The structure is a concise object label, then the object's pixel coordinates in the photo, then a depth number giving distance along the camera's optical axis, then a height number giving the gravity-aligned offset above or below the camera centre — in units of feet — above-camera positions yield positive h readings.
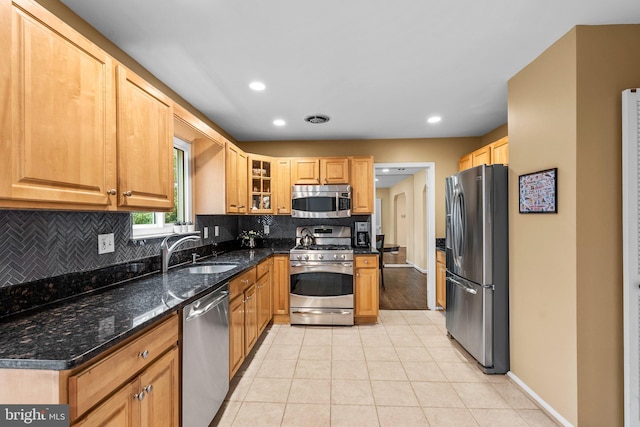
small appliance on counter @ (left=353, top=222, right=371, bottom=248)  13.60 -0.94
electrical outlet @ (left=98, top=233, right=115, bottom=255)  5.85 -0.56
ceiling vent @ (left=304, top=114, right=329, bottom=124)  10.93 +3.71
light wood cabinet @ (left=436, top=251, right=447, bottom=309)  12.91 -2.86
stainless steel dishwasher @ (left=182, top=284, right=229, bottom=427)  5.17 -2.81
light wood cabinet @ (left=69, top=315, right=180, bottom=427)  3.10 -2.12
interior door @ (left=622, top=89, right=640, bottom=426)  5.46 -0.54
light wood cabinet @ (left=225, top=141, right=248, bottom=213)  10.34 +1.40
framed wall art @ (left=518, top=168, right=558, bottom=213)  6.33 +0.53
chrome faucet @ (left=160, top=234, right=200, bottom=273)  7.55 -0.92
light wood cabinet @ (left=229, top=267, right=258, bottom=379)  7.29 -2.86
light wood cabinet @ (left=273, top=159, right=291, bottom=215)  13.34 +1.26
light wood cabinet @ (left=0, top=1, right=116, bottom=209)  3.25 +1.32
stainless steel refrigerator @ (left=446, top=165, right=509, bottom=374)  8.09 -1.48
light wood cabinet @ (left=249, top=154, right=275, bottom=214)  12.76 +1.46
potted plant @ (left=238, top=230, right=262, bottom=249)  13.42 -1.04
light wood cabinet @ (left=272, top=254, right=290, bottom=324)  11.95 -2.74
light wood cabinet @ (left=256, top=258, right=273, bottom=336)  9.88 -2.85
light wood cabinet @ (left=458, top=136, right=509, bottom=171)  9.82 +2.26
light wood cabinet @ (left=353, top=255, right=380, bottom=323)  11.91 -2.95
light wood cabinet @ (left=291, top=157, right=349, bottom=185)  13.16 +2.01
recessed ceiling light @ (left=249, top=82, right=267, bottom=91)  8.22 +3.74
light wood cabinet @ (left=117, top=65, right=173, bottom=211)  4.91 +1.35
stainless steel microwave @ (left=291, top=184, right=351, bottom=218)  12.85 +0.67
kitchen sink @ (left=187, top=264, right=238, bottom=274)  8.57 -1.58
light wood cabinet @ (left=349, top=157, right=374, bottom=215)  13.15 +1.36
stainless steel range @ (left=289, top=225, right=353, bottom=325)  11.70 -2.91
